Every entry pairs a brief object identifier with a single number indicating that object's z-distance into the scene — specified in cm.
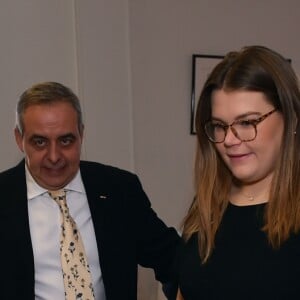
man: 163
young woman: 119
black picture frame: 268
